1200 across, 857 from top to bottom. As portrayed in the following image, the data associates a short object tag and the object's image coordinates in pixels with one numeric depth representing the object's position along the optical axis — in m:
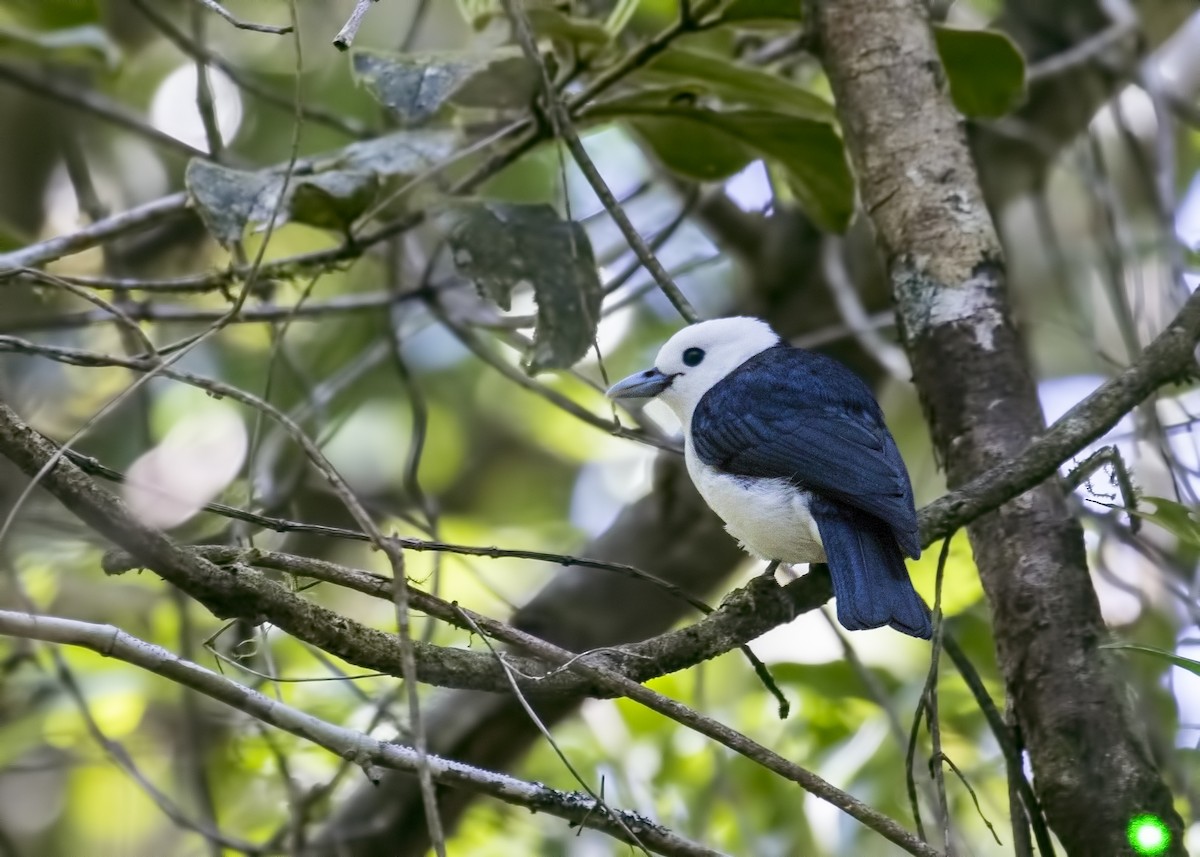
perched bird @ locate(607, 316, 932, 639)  5.22
